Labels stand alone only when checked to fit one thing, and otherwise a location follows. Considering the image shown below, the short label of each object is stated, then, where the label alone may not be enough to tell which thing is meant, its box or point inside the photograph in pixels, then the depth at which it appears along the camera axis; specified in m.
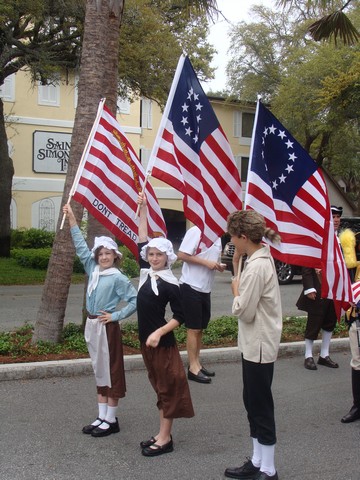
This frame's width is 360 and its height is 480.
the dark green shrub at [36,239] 21.28
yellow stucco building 27.41
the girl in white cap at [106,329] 4.51
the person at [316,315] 6.54
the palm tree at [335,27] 10.11
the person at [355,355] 5.00
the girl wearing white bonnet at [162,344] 4.16
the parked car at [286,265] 14.71
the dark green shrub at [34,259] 17.77
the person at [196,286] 5.95
